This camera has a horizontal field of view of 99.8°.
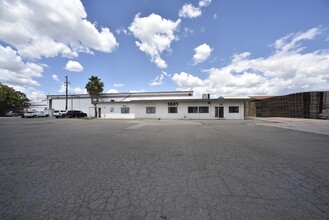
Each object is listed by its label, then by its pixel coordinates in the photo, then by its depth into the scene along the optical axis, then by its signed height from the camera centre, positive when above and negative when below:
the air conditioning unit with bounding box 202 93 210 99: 24.20 +2.62
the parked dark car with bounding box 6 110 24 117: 41.41 -0.54
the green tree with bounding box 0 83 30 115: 39.19 +3.57
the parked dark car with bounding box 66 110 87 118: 30.66 -0.64
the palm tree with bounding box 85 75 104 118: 33.88 +6.15
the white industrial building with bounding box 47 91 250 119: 24.39 +0.51
